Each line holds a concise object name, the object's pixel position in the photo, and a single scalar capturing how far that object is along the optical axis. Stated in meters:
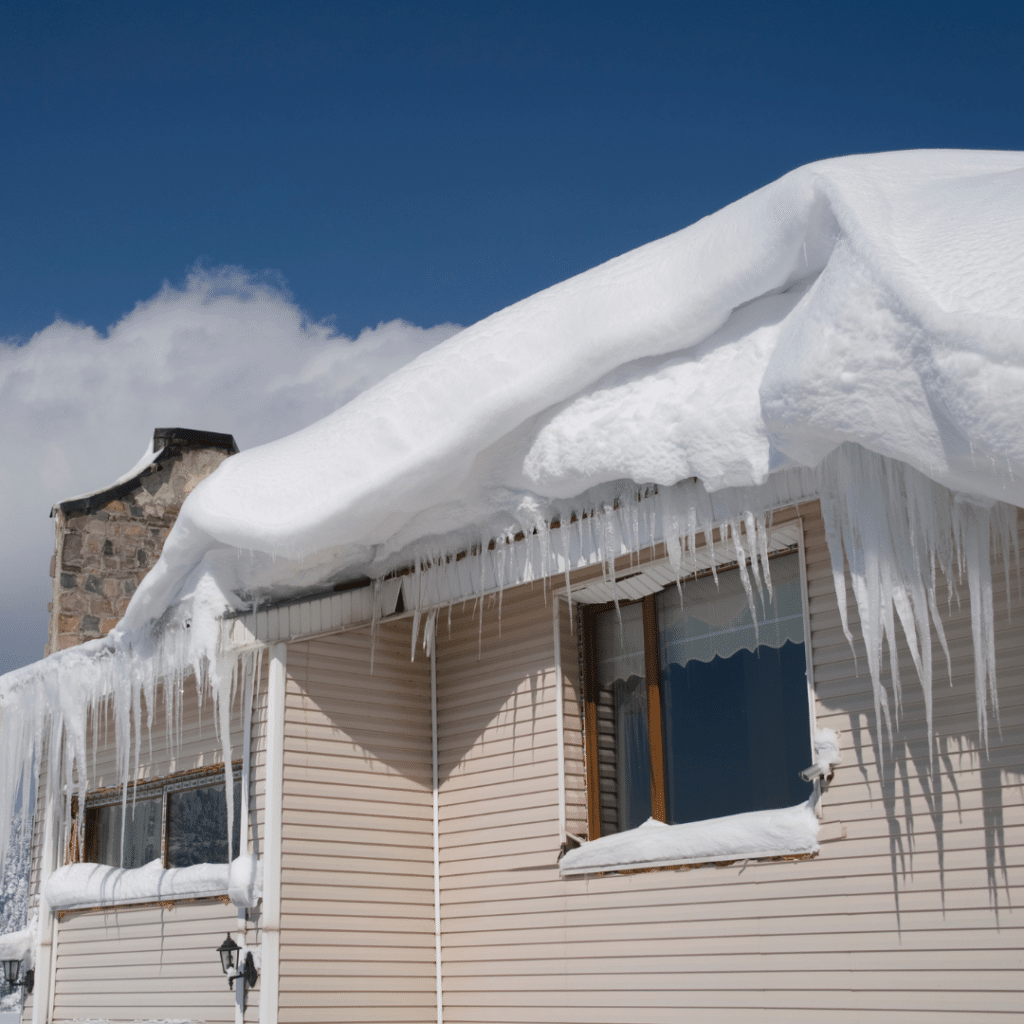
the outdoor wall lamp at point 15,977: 8.63
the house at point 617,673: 4.68
